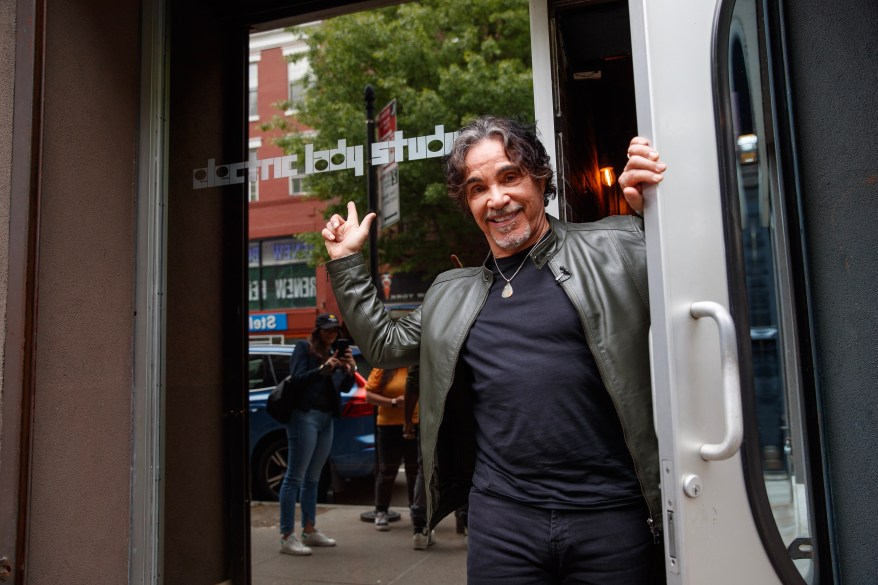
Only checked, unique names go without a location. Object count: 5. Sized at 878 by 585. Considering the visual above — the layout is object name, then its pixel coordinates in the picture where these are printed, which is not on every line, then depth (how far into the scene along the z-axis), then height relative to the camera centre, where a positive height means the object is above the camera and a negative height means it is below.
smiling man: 1.68 -0.02
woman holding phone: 4.87 -0.35
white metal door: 1.41 +0.08
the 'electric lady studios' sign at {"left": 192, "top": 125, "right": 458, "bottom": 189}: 2.95 +0.96
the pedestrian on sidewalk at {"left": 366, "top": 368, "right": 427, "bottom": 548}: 5.10 -0.52
